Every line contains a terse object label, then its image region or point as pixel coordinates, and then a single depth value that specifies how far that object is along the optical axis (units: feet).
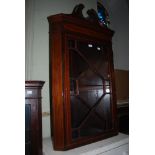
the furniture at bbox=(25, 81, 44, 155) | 4.78
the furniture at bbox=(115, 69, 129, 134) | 9.46
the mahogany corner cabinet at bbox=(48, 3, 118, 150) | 5.98
